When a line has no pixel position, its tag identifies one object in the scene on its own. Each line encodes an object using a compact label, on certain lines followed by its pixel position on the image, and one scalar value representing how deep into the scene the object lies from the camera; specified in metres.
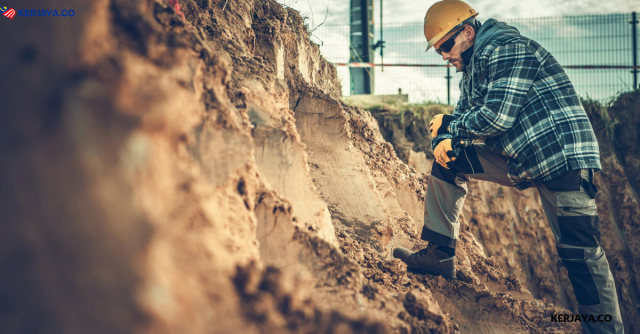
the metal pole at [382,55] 9.14
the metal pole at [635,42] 8.83
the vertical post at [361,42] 8.02
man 2.54
